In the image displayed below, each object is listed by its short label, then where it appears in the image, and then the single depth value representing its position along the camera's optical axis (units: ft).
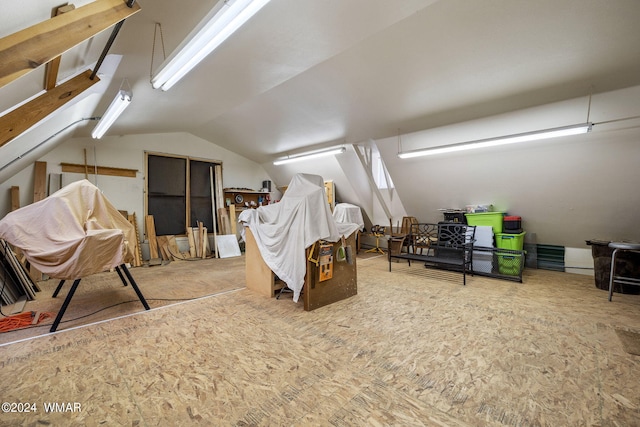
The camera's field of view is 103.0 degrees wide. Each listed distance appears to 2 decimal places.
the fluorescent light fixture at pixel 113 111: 9.36
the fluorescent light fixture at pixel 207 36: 5.13
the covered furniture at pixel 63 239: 8.34
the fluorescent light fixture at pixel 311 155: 18.64
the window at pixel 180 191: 21.71
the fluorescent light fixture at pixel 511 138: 10.67
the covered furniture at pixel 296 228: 10.36
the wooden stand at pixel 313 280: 10.40
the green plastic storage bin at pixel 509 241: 15.93
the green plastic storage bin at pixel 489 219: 16.72
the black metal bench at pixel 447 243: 15.29
